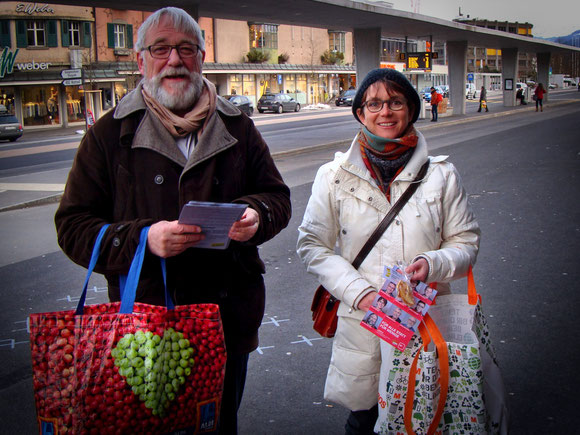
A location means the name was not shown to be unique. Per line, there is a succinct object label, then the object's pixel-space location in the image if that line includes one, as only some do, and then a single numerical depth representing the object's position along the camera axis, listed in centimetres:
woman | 256
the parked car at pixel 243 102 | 4368
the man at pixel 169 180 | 228
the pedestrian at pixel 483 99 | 3988
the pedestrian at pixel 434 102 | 3275
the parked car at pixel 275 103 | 5116
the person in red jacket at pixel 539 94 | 3987
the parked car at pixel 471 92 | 6620
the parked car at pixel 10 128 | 3087
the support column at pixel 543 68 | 5681
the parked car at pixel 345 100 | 5895
